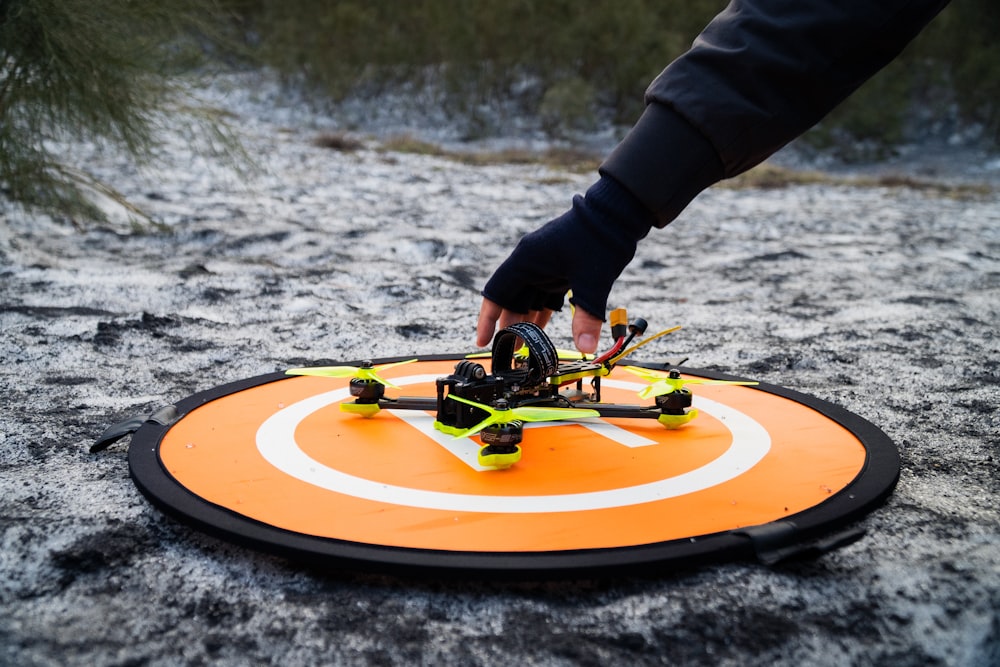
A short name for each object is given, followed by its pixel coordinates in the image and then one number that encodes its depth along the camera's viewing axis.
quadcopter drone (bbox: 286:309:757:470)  1.37
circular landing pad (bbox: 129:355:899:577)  1.04
